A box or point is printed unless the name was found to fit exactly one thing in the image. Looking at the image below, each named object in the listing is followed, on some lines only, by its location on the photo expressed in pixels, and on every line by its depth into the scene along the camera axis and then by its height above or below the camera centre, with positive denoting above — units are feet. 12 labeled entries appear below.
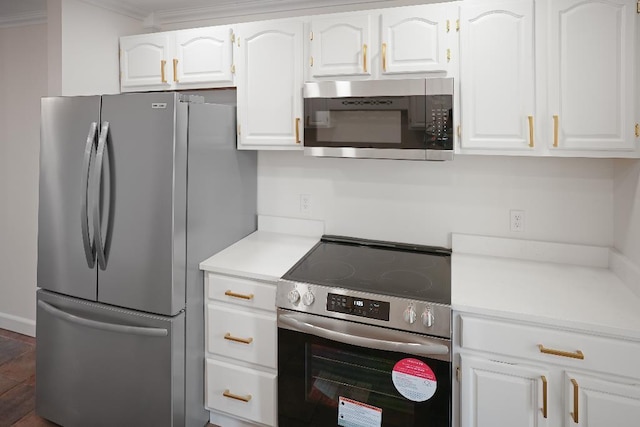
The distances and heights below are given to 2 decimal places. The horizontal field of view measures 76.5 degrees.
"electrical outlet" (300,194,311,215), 8.50 +0.18
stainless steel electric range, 5.26 -1.84
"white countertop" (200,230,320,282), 6.51 -0.77
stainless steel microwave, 6.19 +1.50
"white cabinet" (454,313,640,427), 4.71 -2.02
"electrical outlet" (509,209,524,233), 7.02 -0.14
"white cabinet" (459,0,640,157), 5.46 +1.91
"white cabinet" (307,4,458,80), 6.23 +2.73
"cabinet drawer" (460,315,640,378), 4.67 -1.62
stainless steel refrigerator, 6.23 -0.68
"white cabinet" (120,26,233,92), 7.70 +3.05
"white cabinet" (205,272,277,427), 6.46 -2.25
